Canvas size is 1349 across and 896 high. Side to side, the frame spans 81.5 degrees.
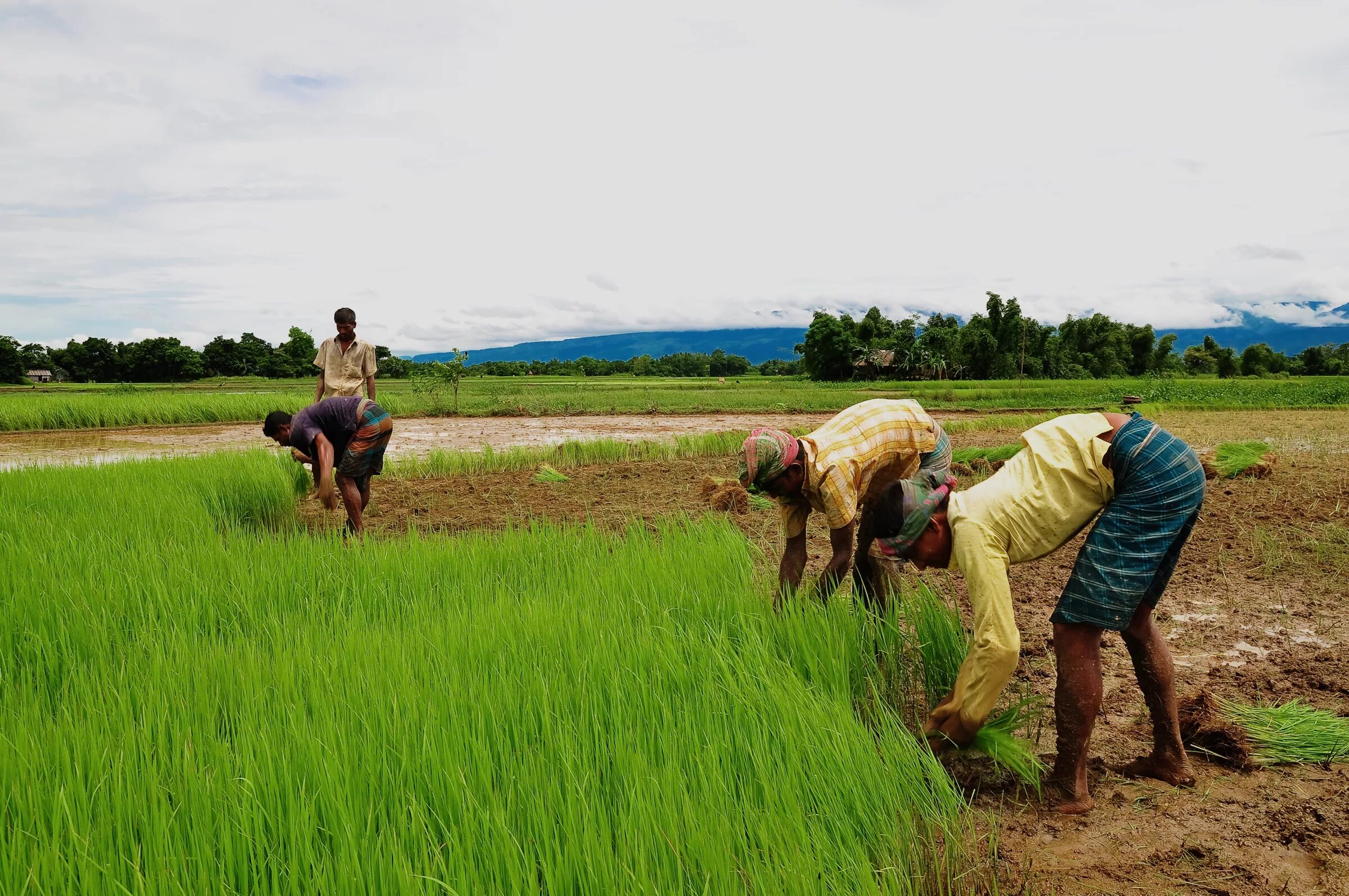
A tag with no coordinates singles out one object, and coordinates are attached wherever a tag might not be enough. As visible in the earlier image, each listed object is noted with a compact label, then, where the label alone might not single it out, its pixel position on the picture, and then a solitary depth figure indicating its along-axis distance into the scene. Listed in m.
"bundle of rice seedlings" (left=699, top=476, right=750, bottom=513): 6.52
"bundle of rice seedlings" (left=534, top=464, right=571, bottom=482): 8.32
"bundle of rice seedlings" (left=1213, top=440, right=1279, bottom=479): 7.27
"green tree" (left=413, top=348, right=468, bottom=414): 22.19
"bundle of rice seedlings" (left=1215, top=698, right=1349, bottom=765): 2.49
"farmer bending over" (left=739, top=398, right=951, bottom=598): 2.88
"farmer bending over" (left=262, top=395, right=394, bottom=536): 5.04
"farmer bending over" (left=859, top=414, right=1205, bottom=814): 2.20
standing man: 5.98
